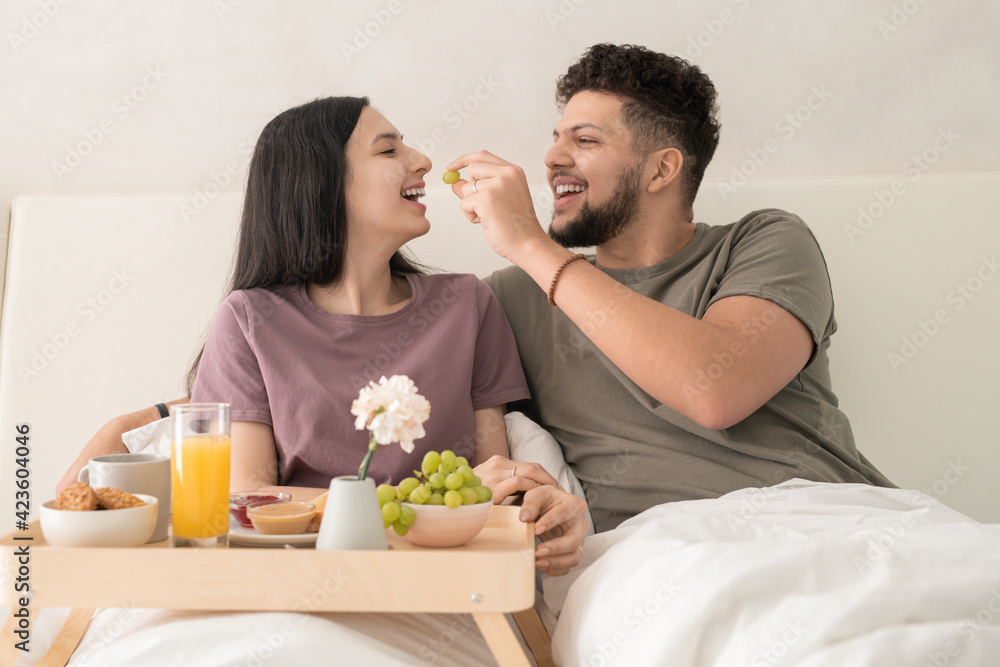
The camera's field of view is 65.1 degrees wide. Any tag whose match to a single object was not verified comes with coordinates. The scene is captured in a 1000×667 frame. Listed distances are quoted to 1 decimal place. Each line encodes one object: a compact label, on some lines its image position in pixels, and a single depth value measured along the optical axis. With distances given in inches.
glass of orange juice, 36.4
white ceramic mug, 38.6
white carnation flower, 34.6
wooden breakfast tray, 34.4
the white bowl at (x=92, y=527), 35.0
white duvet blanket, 33.4
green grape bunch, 37.3
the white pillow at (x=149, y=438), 55.6
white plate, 37.6
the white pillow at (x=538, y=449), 57.9
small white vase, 35.6
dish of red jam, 41.0
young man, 50.2
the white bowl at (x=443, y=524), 36.7
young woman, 55.5
